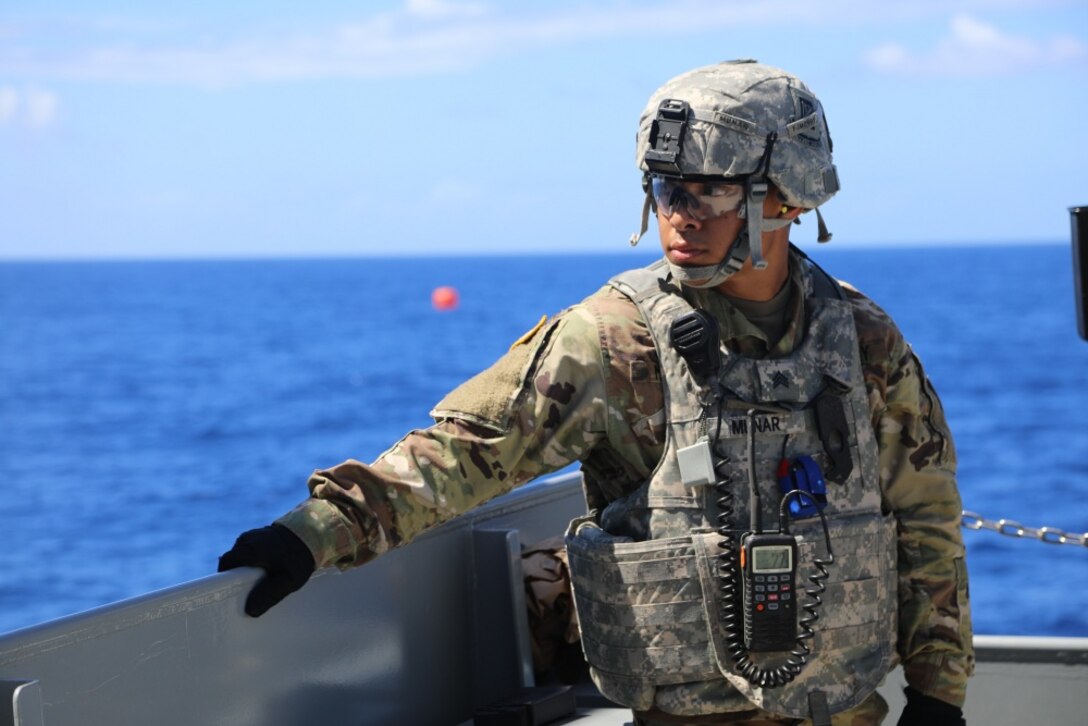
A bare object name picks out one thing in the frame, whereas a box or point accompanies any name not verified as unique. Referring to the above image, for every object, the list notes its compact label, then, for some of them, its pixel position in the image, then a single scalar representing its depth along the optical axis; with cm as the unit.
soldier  329
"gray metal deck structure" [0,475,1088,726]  307
